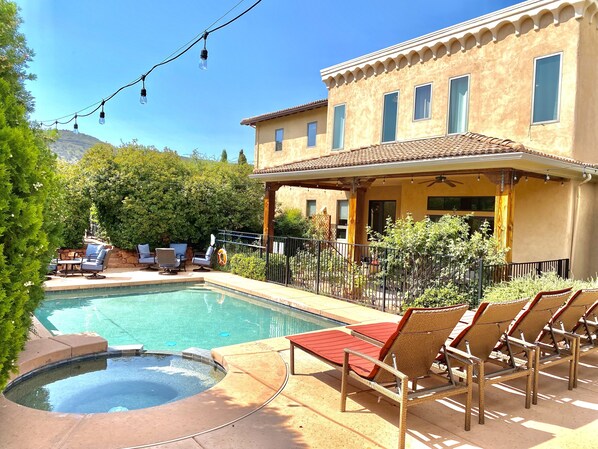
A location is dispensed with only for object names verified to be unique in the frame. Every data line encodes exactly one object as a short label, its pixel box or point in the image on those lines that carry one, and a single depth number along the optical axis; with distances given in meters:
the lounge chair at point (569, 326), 4.86
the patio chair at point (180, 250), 16.38
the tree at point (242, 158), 38.68
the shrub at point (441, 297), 8.60
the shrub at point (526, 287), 7.27
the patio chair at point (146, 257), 15.73
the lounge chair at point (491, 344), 3.99
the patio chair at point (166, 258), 14.62
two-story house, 10.82
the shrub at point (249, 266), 13.52
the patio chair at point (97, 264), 13.38
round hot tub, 4.78
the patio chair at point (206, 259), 15.77
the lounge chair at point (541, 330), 4.50
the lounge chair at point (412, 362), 3.56
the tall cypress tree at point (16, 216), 3.10
